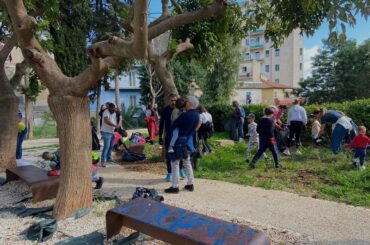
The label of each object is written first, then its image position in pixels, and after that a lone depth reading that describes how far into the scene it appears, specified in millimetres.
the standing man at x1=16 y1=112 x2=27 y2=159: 10489
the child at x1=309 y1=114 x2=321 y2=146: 11542
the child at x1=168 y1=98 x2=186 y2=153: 6719
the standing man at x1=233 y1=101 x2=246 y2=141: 14758
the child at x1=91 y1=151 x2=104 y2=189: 6969
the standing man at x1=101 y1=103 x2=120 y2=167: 9633
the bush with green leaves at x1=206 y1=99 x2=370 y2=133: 12117
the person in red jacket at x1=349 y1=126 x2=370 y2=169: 8242
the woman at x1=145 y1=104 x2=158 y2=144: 14525
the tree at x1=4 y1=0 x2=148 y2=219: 5348
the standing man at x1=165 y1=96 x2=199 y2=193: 6648
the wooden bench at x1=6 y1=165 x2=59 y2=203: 6141
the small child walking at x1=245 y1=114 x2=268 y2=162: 9969
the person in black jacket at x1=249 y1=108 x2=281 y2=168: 8688
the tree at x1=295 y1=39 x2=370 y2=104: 37031
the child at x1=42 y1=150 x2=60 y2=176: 7078
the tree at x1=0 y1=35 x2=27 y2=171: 8547
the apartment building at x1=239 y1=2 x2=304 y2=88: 71562
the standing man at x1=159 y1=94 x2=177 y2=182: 7918
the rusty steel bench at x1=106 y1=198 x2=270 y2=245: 3424
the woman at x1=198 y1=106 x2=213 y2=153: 11133
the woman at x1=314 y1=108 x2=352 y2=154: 9461
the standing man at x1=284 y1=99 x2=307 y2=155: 11234
